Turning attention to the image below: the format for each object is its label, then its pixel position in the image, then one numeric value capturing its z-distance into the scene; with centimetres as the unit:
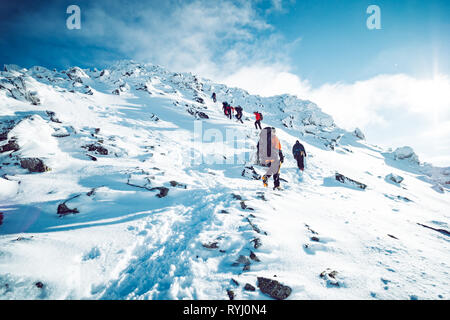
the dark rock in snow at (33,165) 706
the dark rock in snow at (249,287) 308
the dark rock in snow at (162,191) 668
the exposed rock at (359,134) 4319
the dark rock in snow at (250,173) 1027
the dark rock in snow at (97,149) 933
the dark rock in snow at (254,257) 384
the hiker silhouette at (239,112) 2119
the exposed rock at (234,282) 316
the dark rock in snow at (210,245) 416
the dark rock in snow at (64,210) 519
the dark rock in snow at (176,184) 746
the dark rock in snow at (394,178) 1422
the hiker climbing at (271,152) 839
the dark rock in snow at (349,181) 1059
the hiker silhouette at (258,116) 1843
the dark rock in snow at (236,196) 680
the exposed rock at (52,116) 1168
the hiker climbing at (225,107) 2312
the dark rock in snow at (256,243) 418
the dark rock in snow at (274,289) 299
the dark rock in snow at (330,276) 329
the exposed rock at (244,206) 609
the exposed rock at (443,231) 601
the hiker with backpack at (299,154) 1173
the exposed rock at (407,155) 3127
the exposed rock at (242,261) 371
